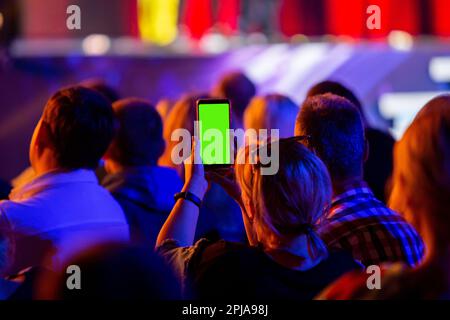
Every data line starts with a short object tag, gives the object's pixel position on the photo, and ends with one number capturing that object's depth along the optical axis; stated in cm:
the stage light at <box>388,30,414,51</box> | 1284
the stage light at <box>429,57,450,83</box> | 1243
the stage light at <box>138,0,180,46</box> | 1377
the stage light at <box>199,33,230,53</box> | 1338
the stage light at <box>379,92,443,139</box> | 1240
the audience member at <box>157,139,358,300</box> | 366
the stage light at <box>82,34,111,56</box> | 1354
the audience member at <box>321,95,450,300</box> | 290
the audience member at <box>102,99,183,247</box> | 532
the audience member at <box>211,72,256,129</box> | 786
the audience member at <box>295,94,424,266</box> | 428
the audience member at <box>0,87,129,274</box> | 433
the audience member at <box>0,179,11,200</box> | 515
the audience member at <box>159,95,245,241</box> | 619
